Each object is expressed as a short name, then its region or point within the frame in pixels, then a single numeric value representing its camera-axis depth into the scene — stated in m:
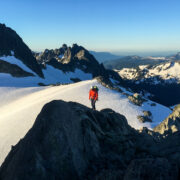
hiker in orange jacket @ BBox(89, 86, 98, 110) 16.02
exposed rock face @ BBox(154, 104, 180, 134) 15.17
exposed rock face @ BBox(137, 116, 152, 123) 21.88
